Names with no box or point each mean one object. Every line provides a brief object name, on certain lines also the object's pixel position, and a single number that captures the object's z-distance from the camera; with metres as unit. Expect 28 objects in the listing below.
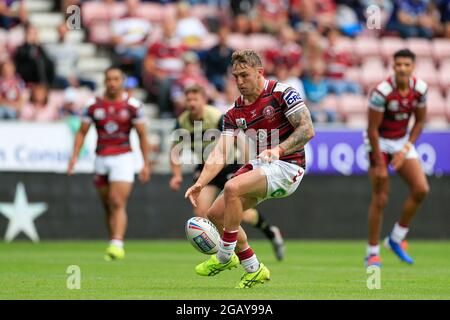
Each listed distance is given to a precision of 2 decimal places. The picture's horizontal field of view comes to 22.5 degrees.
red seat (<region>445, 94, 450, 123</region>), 24.33
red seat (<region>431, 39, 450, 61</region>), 25.73
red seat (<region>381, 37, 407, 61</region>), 25.20
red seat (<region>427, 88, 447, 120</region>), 24.23
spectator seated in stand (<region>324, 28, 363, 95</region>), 23.61
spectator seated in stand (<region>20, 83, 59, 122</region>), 20.27
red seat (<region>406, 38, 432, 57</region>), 25.61
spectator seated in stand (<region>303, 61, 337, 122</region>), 22.33
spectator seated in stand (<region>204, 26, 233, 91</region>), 22.31
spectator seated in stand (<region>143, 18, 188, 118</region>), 21.64
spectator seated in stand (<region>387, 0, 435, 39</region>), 25.33
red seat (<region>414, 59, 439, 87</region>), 25.02
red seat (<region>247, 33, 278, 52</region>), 23.79
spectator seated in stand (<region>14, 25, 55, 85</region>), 20.95
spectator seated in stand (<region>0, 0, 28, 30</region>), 22.14
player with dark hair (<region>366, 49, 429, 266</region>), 13.73
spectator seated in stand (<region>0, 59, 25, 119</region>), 19.92
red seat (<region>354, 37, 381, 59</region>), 25.06
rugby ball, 10.63
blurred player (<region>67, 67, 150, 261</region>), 15.41
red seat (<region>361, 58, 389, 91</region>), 24.44
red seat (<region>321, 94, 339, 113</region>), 23.03
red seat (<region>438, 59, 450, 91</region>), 25.22
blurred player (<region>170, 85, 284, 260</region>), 14.67
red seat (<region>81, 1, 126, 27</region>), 23.23
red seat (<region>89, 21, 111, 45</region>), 23.14
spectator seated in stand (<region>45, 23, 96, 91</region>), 21.64
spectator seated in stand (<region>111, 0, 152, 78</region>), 22.31
